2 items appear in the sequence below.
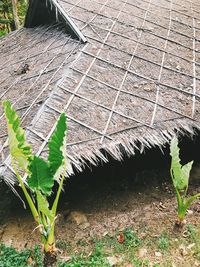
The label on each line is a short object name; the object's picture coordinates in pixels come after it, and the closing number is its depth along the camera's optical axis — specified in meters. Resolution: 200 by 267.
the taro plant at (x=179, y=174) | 3.91
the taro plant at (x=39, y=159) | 3.19
